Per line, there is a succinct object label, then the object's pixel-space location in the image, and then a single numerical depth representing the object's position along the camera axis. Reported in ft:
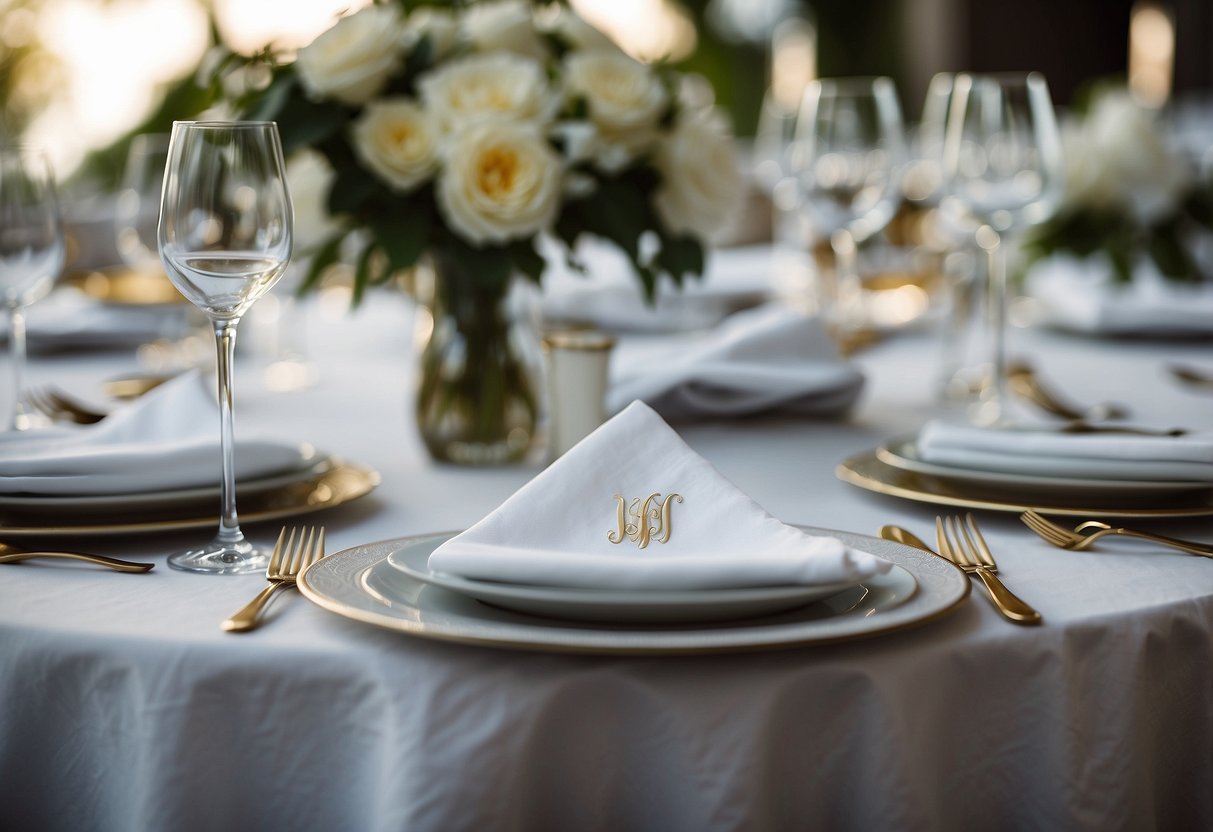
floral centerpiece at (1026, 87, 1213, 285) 7.51
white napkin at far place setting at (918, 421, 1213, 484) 3.42
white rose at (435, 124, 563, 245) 4.14
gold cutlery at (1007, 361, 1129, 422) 4.91
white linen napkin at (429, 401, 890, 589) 2.45
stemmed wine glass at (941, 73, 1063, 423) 4.81
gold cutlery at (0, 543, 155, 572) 3.05
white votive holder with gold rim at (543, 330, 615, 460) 4.18
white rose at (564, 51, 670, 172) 4.32
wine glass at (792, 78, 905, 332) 5.44
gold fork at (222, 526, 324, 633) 2.62
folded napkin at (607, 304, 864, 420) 4.89
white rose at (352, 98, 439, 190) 4.22
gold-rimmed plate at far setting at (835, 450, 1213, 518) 3.46
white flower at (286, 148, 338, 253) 4.43
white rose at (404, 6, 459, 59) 4.46
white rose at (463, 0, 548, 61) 4.47
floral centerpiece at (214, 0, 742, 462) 4.20
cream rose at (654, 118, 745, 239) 4.56
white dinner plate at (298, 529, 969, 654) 2.36
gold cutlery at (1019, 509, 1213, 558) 3.13
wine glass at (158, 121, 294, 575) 3.06
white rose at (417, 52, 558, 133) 4.20
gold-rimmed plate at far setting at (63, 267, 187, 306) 7.66
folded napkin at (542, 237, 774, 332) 7.42
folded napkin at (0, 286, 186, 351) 6.73
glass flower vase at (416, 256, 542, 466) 4.49
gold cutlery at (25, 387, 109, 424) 4.75
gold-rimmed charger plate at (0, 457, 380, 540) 3.31
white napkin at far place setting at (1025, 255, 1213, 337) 6.92
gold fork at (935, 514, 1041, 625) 2.68
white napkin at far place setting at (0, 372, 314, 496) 3.40
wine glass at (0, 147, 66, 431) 4.19
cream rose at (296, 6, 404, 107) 4.21
